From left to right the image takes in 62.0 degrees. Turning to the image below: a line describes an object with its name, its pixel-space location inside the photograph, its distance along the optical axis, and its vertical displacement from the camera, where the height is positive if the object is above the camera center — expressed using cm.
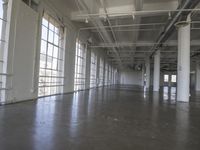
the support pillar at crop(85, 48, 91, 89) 1315 +87
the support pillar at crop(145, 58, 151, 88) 1998 +112
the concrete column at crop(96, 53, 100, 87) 1720 +108
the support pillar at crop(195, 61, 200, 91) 1881 +67
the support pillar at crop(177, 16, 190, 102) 753 +93
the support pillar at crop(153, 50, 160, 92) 1529 +101
